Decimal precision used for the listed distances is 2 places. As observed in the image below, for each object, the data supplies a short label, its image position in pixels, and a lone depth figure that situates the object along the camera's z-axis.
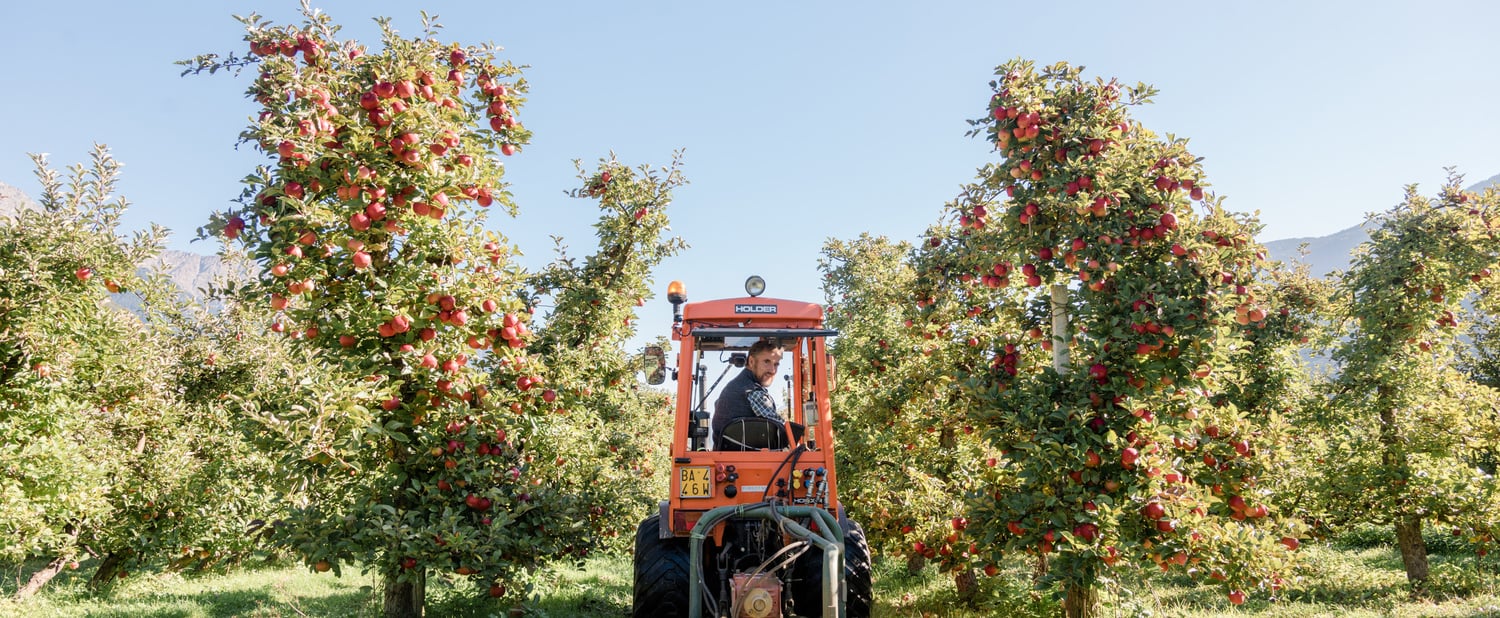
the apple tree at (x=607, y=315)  7.06
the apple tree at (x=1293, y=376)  9.10
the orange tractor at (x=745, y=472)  5.22
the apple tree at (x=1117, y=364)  5.05
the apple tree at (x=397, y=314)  4.78
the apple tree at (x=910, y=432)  7.04
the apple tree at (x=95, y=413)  7.30
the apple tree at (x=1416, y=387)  8.16
